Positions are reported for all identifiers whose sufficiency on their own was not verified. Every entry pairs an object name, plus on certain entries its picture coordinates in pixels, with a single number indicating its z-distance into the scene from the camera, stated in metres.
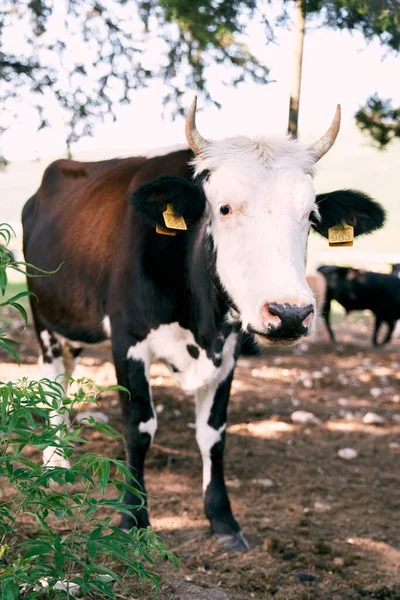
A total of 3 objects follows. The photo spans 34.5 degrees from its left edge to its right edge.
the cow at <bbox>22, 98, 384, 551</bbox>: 3.10
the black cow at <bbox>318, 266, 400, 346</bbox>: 10.96
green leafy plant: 1.72
